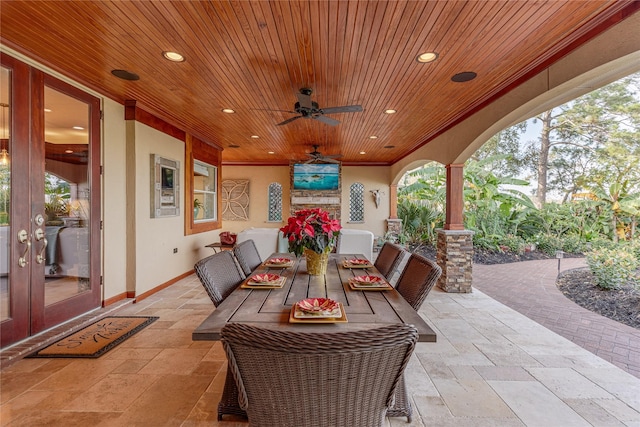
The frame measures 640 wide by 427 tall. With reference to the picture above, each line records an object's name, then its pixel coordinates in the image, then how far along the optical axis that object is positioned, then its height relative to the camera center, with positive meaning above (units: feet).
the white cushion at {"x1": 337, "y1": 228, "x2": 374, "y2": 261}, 18.42 -2.04
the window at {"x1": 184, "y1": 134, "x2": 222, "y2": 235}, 18.57 +1.68
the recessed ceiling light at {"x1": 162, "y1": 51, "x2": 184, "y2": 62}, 9.16 +4.82
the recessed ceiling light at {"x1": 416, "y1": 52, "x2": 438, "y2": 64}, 9.09 +4.79
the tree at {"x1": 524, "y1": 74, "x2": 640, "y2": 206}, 26.30 +7.85
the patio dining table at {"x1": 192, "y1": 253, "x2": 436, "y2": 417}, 4.80 -1.85
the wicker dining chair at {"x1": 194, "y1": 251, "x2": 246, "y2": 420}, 6.21 -1.71
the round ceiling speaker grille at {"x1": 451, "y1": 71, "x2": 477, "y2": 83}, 10.29 +4.75
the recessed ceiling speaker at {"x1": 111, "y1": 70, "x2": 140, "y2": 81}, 10.53 +4.86
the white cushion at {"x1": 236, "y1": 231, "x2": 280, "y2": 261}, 18.38 -1.87
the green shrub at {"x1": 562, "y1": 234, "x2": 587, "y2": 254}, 25.59 -2.94
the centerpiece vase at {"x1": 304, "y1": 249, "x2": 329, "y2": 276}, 8.02 -1.42
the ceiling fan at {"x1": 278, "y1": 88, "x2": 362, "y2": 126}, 10.99 +3.96
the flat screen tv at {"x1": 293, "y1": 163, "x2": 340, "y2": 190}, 29.45 +3.35
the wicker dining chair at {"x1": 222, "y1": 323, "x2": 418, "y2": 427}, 3.20 -1.86
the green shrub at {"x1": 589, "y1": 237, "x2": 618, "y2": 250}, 19.10 -2.28
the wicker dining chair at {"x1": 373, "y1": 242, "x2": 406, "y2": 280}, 9.02 -1.57
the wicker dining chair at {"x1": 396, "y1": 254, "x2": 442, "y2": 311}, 6.43 -1.61
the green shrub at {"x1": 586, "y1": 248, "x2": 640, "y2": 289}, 14.19 -2.80
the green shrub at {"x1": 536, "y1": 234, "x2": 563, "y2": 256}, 26.14 -2.94
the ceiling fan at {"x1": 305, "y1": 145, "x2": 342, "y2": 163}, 22.74 +4.15
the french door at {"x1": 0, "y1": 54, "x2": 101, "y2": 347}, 8.89 +0.27
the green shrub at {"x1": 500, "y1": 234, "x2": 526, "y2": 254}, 25.76 -2.85
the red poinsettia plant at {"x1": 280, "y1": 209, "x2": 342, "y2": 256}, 7.50 -0.55
